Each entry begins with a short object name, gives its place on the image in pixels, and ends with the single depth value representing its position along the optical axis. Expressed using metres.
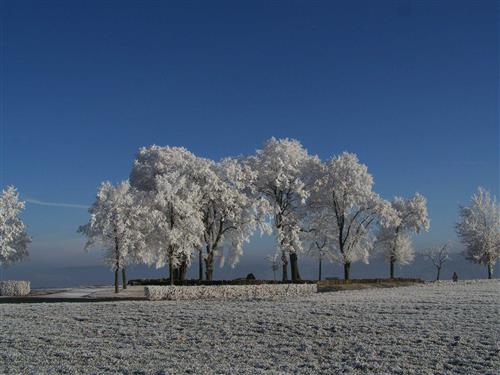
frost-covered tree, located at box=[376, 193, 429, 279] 74.91
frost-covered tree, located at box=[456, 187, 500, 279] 75.94
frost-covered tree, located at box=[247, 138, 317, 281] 59.94
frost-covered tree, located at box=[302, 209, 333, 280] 64.06
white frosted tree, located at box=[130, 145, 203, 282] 52.66
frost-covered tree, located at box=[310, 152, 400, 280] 63.94
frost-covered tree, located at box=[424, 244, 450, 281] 84.44
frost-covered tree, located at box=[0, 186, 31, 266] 58.47
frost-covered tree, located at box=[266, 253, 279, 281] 76.64
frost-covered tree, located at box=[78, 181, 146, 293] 49.88
